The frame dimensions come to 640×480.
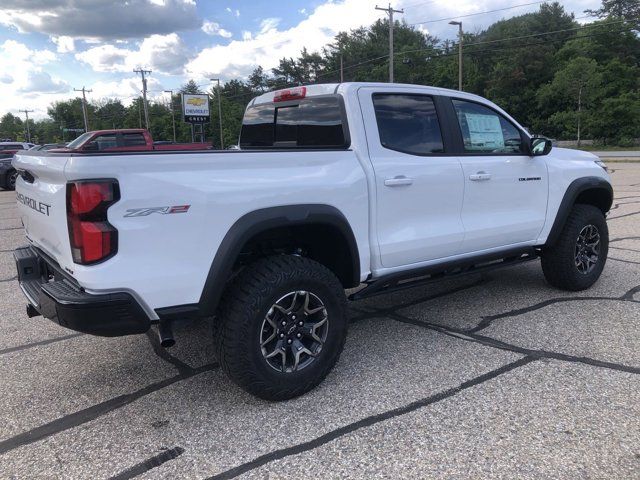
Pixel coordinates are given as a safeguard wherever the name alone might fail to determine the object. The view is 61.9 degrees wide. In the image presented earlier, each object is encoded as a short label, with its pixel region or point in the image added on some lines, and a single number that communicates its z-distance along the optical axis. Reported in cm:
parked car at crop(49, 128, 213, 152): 1711
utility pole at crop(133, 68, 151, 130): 7545
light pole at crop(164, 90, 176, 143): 9474
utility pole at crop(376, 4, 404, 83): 3972
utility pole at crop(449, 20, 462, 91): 3891
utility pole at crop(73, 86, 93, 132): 9688
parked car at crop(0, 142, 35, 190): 2048
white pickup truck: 265
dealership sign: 3731
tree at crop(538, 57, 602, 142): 4453
